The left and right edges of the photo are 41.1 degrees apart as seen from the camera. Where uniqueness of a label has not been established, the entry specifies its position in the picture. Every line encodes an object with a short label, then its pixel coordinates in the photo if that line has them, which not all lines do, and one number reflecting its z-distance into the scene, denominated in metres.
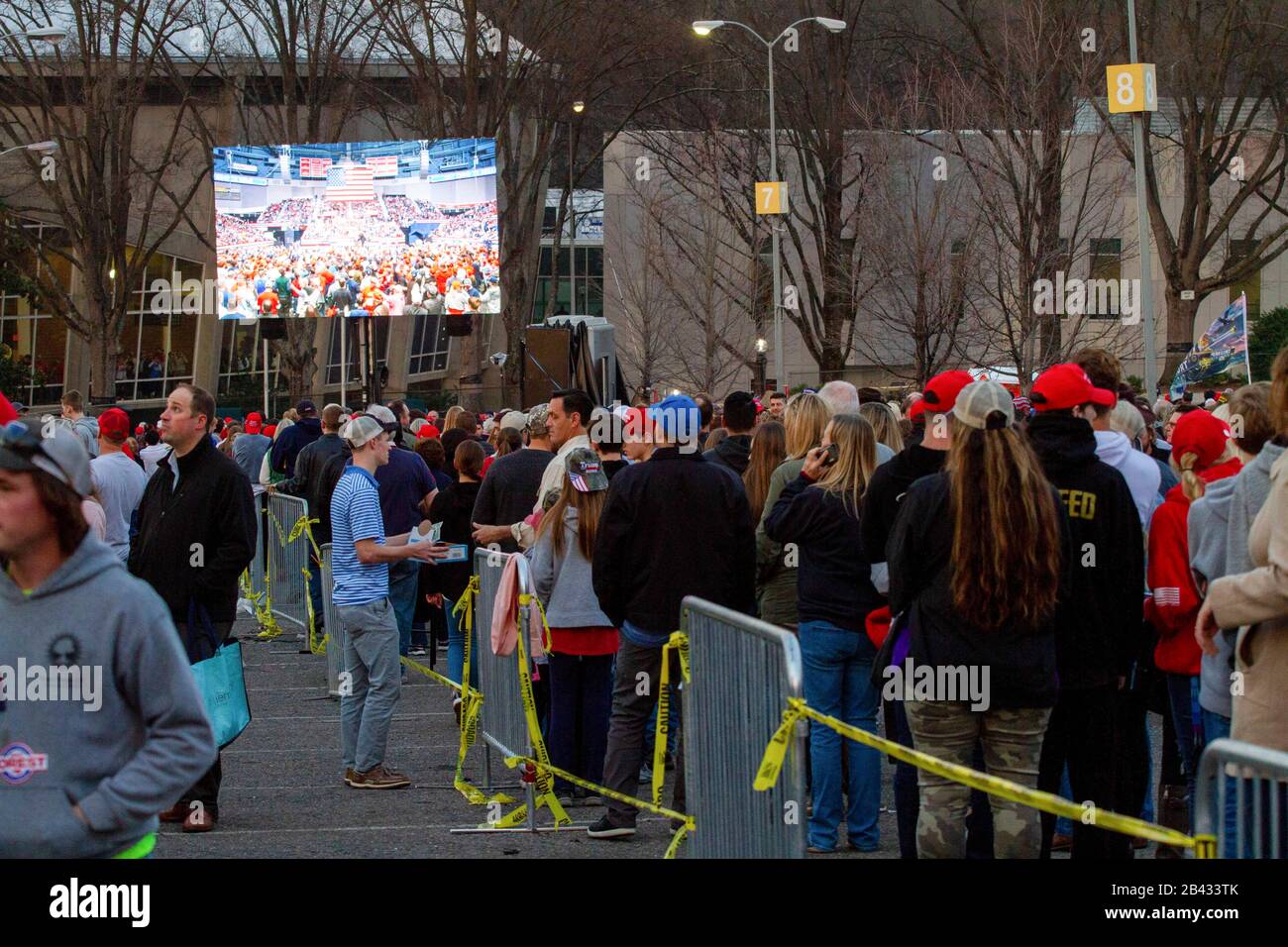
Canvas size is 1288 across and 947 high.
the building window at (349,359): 53.91
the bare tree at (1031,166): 24.48
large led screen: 31.17
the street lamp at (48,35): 26.09
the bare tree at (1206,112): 31.02
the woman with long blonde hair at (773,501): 8.10
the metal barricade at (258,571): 18.11
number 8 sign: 20.72
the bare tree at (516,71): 35.94
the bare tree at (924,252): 26.75
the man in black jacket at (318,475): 14.66
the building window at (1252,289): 50.28
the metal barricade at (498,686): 8.46
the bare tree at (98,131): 34.00
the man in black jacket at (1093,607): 6.23
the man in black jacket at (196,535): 8.23
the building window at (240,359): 52.28
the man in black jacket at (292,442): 17.31
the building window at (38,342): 48.94
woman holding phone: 7.52
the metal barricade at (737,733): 5.20
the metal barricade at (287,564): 15.79
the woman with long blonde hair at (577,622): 8.60
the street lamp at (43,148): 31.48
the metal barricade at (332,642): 11.93
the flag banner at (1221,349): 20.33
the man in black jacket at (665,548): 7.79
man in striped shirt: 9.18
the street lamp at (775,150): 31.19
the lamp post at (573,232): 37.07
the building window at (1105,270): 26.34
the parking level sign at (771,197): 31.14
